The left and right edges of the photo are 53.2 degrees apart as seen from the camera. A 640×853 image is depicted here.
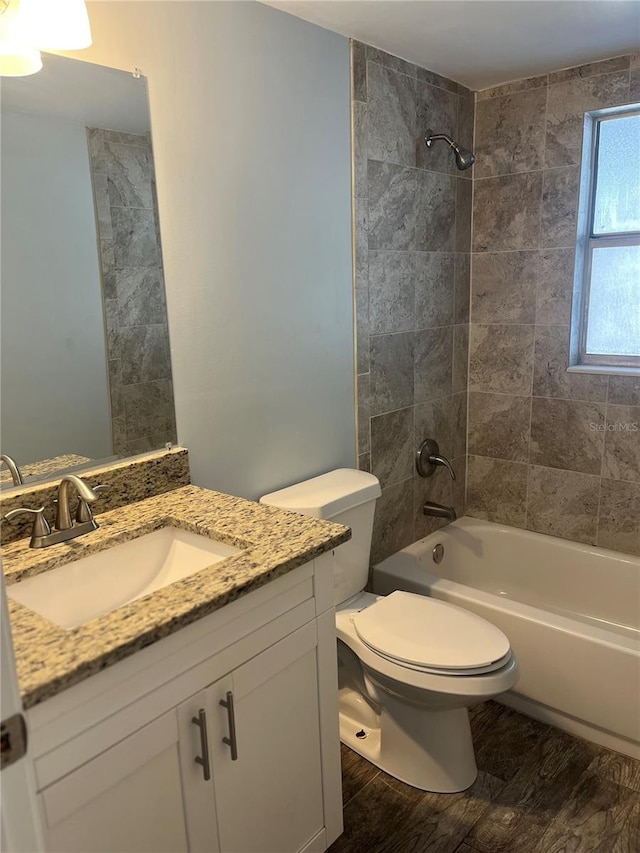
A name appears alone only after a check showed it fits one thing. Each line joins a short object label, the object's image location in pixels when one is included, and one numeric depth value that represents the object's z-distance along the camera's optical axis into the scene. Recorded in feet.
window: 8.51
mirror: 4.67
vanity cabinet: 3.47
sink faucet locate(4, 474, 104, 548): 4.79
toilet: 5.88
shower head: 8.20
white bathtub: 6.76
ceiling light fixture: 4.34
